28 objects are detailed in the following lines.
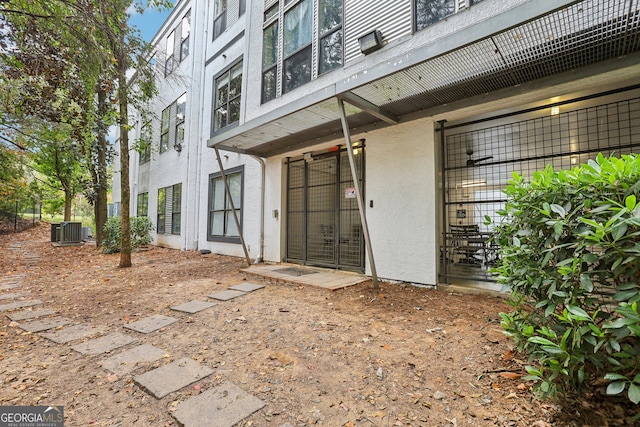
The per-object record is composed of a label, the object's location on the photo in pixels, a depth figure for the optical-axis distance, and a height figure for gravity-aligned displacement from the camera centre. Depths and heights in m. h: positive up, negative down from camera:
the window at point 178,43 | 10.90 +7.33
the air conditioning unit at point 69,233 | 11.44 -0.50
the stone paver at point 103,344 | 2.64 -1.22
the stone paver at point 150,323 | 3.09 -1.19
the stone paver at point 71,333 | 2.90 -1.22
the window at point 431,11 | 4.07 +3.16
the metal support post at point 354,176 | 3.91 +0.67
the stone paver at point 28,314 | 3.52 -1.22
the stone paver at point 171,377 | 1.98 -1.18
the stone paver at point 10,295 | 4.43 -1.20
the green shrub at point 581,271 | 1.37 -0.28
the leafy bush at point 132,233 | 9.27 -0.43
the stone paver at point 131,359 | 2.29 -1.21
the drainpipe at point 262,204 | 7.13 +0.44
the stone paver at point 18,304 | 3.89 -1.21
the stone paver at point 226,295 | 4.07 -1.11
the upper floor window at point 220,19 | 9.08 +6.74
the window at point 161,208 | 11.48 +0.54
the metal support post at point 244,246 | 6.41 -0.57
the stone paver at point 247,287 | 4.50 -1.09
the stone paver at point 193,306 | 3.62 -1.15
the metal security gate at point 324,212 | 5.64 +0.20
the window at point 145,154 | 12.69 +3.14
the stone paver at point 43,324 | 3.20 -1.22
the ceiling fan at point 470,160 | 4.98 +1.09
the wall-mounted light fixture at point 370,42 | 4.68 +3.05
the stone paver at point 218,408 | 1.65 -1.18
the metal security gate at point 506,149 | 3.97 +1.24
